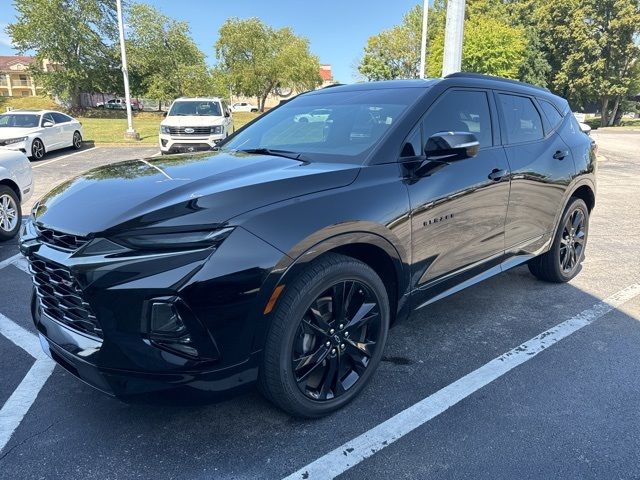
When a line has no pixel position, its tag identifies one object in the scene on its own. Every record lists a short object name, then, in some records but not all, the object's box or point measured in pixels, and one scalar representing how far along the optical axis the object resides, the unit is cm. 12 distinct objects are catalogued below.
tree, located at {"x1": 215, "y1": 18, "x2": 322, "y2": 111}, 5316
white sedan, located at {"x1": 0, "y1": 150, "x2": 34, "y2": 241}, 623
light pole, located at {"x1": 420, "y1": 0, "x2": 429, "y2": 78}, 1789
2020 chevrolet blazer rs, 208
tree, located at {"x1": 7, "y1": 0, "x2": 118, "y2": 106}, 3822
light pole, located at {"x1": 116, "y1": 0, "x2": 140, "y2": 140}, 1972
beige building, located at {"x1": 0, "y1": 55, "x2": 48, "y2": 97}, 8469
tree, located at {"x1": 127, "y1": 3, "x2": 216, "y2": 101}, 4544
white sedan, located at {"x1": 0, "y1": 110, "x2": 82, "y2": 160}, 1461
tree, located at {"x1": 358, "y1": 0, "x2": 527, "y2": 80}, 4184
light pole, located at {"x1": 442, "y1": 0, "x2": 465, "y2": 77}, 983
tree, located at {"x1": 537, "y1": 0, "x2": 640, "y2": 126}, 4562
